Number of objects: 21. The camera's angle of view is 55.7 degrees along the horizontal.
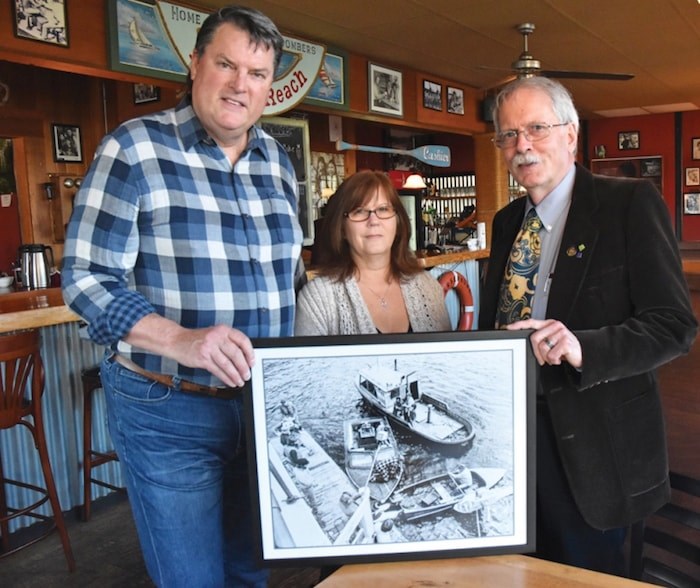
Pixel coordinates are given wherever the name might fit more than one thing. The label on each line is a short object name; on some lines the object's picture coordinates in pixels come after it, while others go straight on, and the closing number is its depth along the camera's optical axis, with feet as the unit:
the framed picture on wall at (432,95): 23.31
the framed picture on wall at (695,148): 41.52
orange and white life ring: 15.39
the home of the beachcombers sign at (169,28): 13.14
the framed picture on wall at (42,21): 11.45
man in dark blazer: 4.32
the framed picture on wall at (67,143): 22.15
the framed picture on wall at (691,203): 41.86
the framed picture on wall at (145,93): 20.82
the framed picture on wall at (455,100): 25.04
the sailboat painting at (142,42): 12.96
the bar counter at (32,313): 9.22
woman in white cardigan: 5.89
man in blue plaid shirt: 4.24
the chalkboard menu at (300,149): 20.98
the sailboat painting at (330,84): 17.97
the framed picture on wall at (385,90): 20.54
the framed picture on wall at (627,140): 43.70
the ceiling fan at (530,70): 19.00
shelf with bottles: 42.45
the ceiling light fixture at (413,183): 26.25
